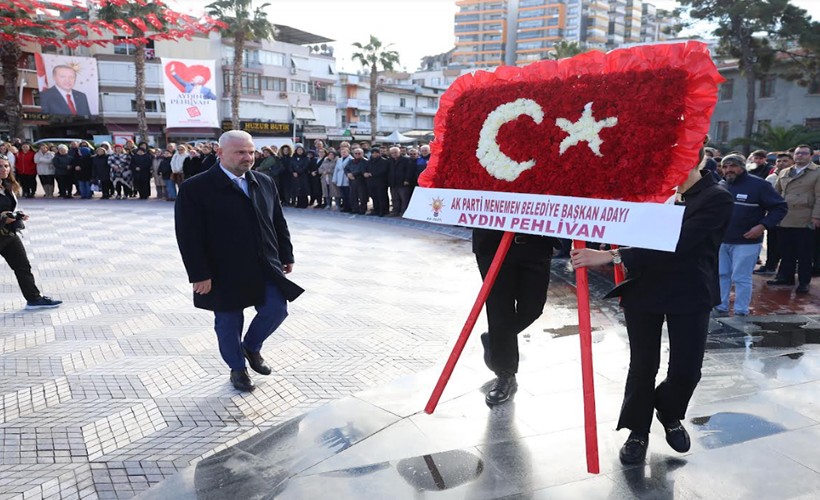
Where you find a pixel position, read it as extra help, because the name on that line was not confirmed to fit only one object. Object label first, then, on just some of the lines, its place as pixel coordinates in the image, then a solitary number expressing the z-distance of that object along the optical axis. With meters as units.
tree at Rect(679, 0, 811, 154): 30.09
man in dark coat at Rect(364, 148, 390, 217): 14.73
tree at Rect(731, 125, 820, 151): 28.42
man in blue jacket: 6.18
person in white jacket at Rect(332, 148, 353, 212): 15.56
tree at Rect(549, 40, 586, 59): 52.19
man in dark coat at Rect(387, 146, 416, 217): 14.52
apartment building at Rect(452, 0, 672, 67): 125.88
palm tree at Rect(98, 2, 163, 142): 27.00
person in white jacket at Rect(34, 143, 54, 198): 18.02
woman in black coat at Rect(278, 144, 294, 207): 16.95
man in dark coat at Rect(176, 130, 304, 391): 3.95
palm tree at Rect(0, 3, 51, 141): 23.67
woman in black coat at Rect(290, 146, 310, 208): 16.72
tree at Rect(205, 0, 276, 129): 35.91
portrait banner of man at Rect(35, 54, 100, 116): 22.16
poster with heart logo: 19.94
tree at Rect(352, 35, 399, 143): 53.81
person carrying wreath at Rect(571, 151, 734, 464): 2.98
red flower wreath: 2.80
